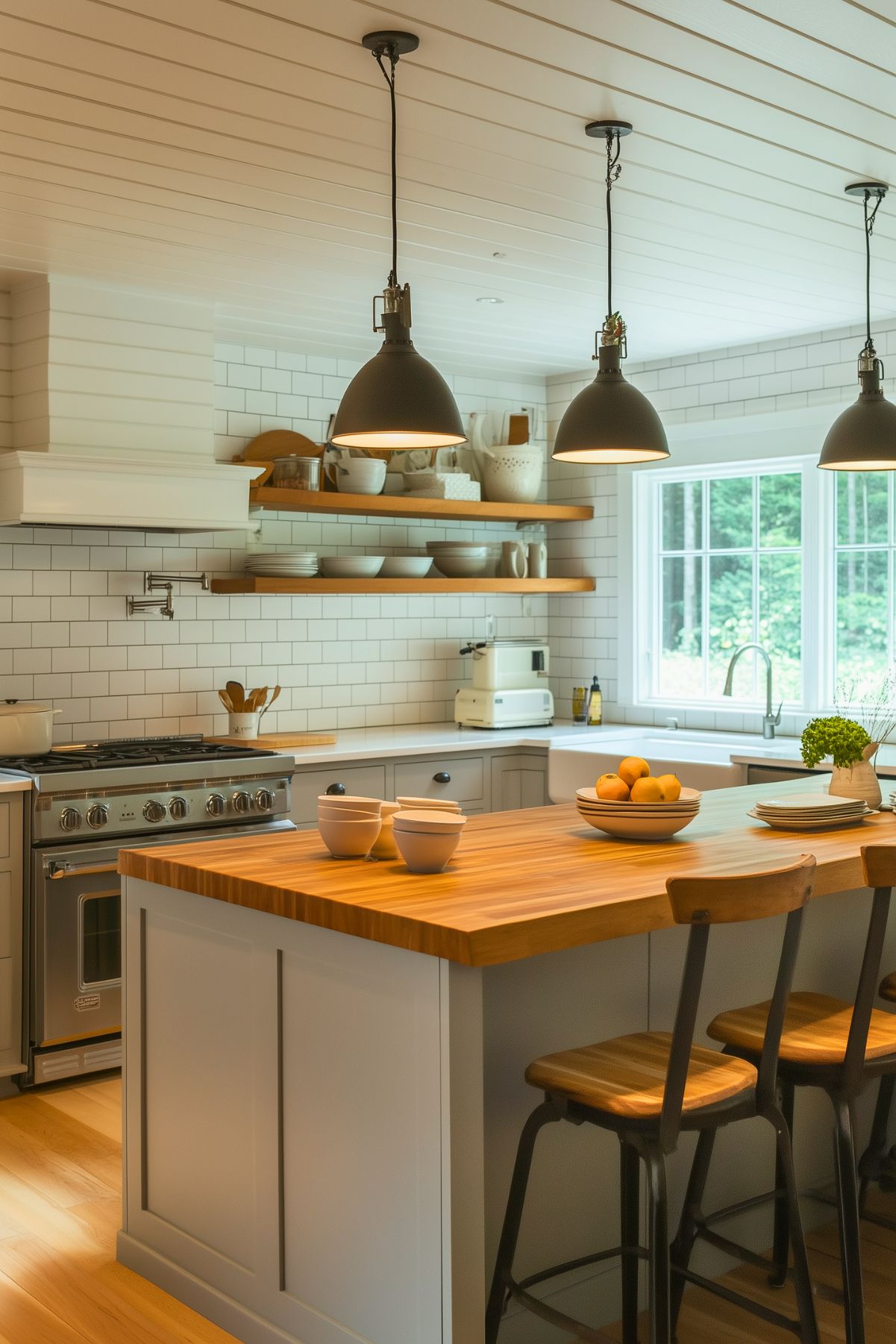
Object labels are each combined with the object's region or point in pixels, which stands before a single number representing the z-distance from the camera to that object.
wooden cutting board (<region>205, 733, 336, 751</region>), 5.16
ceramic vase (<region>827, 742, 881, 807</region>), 3.49
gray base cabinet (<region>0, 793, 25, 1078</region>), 4.14
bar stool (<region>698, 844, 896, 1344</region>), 2.46
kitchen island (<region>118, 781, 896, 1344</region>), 2.18
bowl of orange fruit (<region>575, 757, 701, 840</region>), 2.98
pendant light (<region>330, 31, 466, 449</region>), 2.74
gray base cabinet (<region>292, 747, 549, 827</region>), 5.01
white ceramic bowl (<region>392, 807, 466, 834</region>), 2.61
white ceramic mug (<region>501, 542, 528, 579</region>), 6.20
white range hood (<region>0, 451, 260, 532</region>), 4.40
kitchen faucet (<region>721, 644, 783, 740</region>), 5.45
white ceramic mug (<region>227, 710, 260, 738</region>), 5.28
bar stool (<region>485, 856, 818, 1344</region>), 2.13
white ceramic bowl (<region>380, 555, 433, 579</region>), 5.77
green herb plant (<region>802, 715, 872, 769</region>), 3.46
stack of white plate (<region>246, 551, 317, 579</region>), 5.35
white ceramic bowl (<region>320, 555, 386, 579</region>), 5.54
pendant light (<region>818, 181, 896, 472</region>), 3.61
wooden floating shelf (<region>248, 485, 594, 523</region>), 5.27
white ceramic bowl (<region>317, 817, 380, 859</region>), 2.79
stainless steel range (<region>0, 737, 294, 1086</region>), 4.20
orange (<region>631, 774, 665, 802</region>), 3.01
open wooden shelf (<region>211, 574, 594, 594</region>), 5.23
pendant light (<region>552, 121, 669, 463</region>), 3.10
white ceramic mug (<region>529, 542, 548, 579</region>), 6.31
